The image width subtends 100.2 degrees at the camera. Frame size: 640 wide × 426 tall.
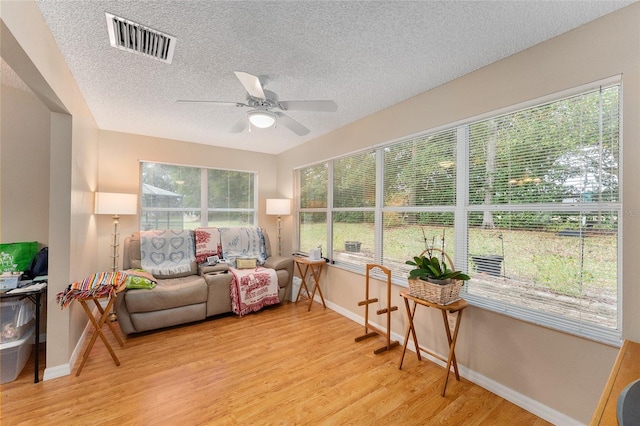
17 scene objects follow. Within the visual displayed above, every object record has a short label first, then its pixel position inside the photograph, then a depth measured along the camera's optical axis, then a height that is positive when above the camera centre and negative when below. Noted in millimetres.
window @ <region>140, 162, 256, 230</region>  4094 +274
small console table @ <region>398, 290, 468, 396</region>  1997 -875
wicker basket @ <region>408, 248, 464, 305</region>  2018 -587
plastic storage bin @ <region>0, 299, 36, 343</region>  2139 -878
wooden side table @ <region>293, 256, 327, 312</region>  3707 -840
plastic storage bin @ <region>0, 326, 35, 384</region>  2086 -1166
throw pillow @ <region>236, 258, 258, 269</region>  3912 -734
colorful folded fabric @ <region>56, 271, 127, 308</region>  2145 -644
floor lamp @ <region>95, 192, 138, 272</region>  3209 +115
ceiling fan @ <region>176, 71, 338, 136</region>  1991 +900
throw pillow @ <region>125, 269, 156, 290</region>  2893 -748
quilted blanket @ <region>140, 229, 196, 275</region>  3592 -532
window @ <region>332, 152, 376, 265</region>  3277 +89
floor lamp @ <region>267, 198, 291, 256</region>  4465 +123
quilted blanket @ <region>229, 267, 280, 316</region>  3490 -1014
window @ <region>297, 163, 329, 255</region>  4082 +117
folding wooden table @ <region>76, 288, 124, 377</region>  2225 -1007
